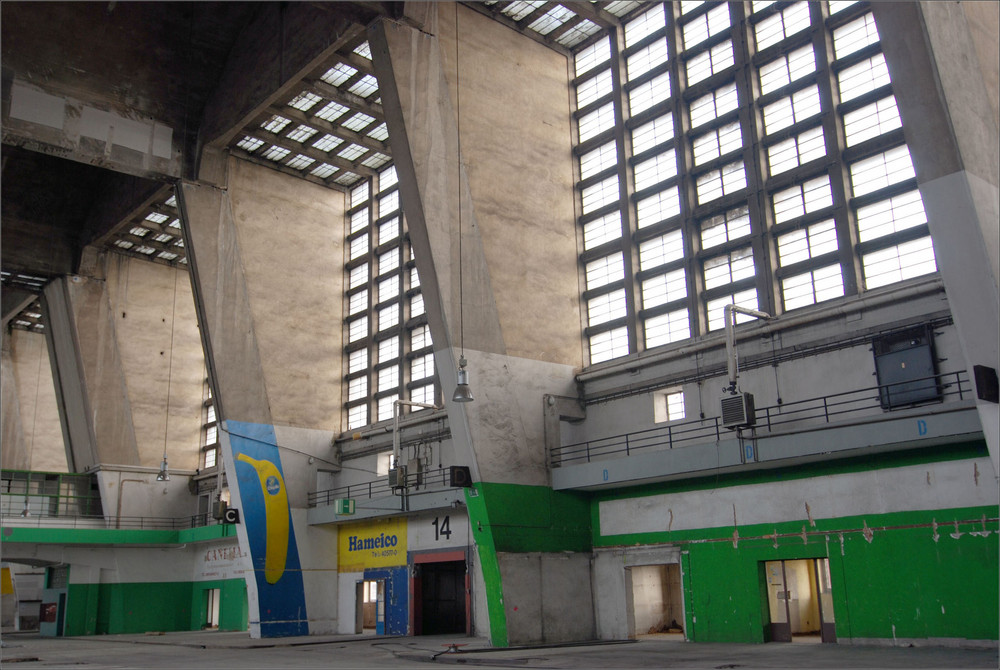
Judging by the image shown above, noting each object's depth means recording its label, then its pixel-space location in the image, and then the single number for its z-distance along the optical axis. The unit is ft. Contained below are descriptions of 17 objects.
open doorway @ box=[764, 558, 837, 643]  66.08
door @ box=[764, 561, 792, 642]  66.59
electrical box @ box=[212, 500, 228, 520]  97.04
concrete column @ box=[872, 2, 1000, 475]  42.40
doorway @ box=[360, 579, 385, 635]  99.35
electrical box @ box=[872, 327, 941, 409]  59.93
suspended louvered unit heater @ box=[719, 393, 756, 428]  62.28
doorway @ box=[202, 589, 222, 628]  130.41
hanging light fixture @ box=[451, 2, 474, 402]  64.49
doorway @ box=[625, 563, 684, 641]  77.00
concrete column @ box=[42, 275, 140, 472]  128.06
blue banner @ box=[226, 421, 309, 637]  100.32
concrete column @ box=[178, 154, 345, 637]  100.99
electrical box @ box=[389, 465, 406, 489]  86.12
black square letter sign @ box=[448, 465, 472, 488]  72.84
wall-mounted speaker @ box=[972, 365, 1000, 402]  41.93
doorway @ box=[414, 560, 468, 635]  96.14
